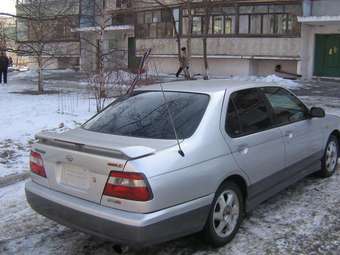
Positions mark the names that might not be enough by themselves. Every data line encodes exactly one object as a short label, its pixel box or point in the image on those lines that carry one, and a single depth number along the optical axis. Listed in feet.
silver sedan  11.83
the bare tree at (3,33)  35.86
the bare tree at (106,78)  41.27
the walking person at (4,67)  81.19
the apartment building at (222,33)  89.97
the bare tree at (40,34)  57.36
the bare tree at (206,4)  74.48
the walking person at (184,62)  73.45
